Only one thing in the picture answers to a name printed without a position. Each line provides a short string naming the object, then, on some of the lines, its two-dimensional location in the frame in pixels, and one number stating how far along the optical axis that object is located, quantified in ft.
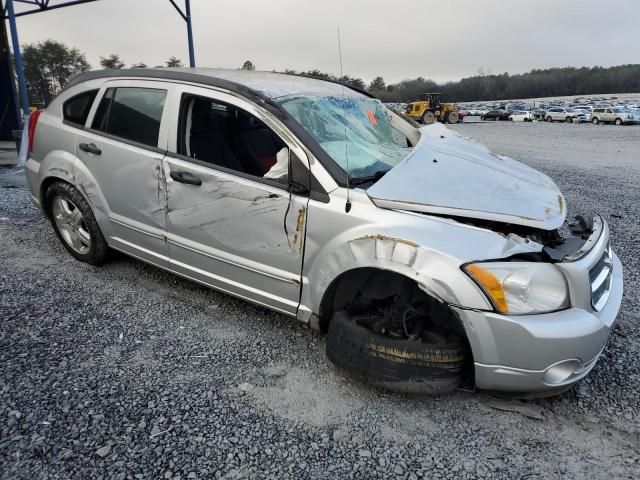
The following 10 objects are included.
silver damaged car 7.31
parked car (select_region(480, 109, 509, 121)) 166.40
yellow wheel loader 125.18
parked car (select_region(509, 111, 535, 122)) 154.92
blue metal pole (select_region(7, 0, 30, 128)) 30.73
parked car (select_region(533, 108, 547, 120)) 153.46
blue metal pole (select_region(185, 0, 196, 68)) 40.50
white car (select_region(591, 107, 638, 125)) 121.80
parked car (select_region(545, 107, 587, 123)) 138.51
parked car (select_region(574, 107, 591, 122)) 135.85
